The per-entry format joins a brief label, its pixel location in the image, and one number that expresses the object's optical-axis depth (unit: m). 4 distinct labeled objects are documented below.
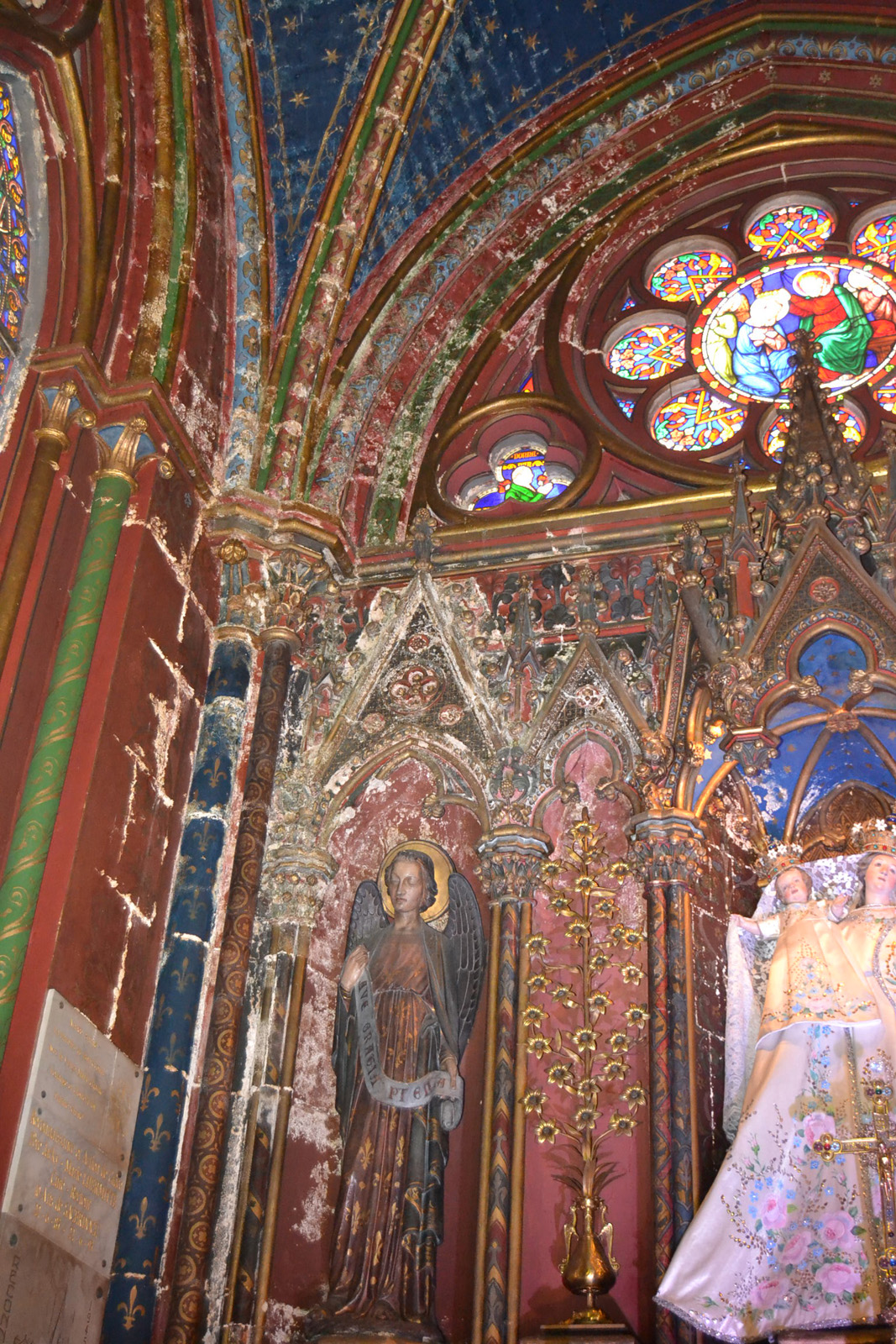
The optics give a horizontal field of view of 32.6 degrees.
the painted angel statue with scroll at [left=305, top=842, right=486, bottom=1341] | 7.29
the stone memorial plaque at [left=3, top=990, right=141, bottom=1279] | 6.34
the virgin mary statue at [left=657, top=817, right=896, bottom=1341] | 6.50
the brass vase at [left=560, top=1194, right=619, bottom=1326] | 6.98
